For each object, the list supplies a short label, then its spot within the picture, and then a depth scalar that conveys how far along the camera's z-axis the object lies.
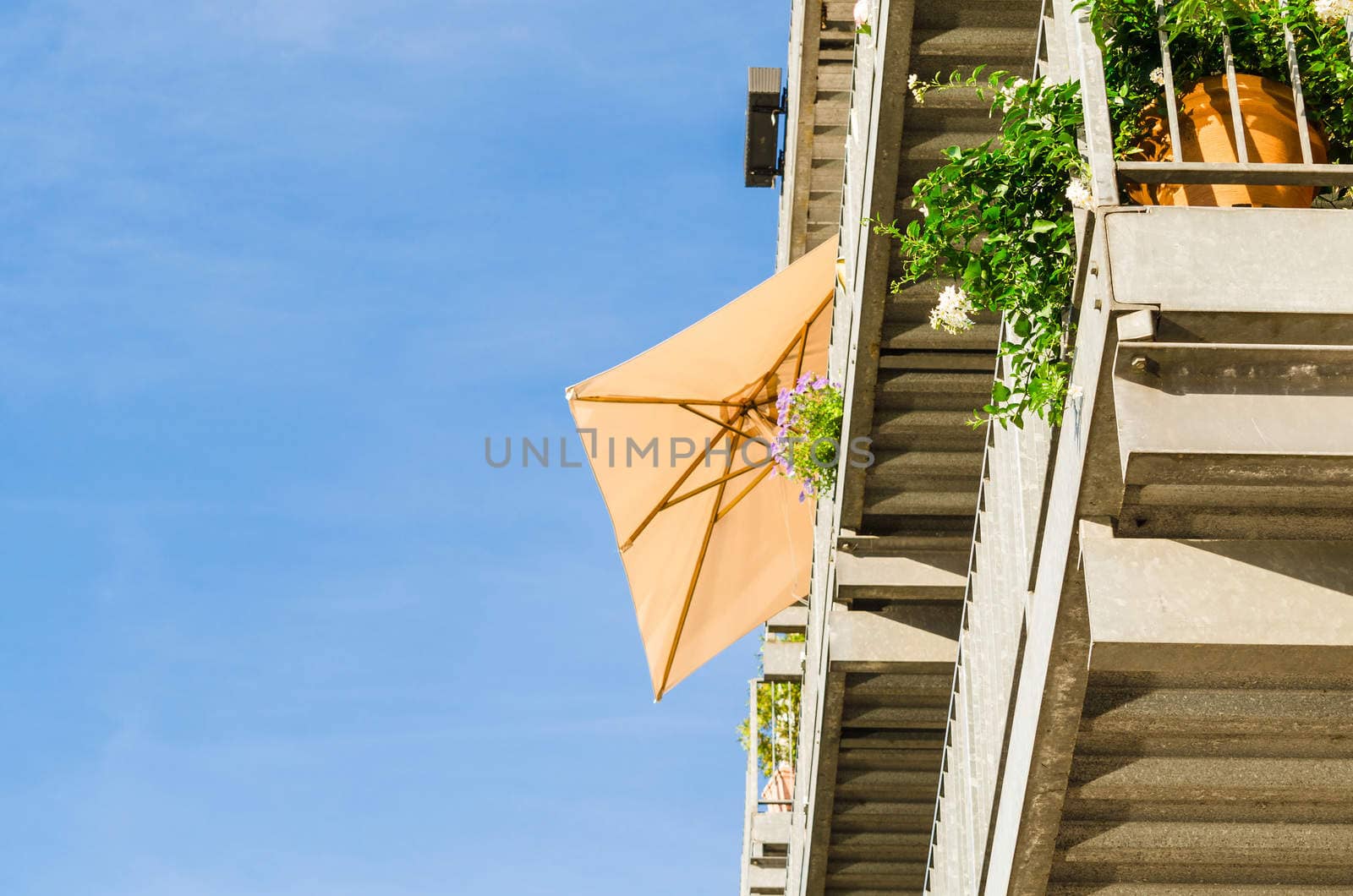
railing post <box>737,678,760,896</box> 14.71
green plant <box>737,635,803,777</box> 15.34
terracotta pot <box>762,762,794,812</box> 15.14
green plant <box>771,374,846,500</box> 8.80
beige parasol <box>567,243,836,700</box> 10.17
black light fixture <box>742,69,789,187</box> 17.48
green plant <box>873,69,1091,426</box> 4.37
